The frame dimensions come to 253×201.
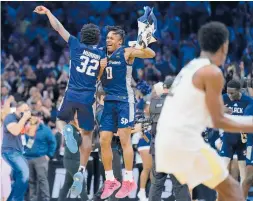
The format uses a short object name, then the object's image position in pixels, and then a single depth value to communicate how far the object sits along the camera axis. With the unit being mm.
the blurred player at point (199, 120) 7566
